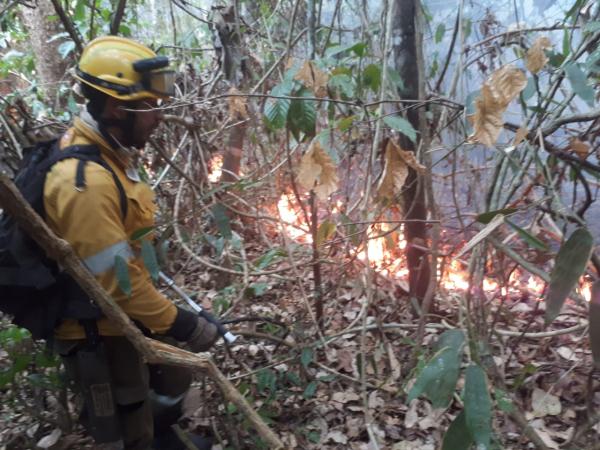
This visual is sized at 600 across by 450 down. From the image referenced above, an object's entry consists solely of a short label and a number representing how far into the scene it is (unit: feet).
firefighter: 5.94
